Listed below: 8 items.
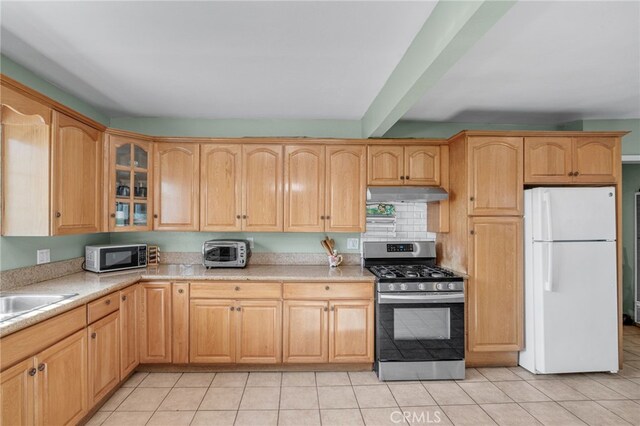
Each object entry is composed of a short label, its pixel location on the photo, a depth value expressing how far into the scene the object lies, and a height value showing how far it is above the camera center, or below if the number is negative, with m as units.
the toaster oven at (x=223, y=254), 3.19 -0.35
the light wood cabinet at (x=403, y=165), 3.30 +0.53
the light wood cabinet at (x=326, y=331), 2.91 -1.00
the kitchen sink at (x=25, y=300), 2.11 -0.53
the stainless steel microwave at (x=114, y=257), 2.88 -0.35
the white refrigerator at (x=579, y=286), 2.85 -0.59
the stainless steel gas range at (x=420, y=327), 2.80 -0.94
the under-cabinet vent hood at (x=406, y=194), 3.13 +0.23
